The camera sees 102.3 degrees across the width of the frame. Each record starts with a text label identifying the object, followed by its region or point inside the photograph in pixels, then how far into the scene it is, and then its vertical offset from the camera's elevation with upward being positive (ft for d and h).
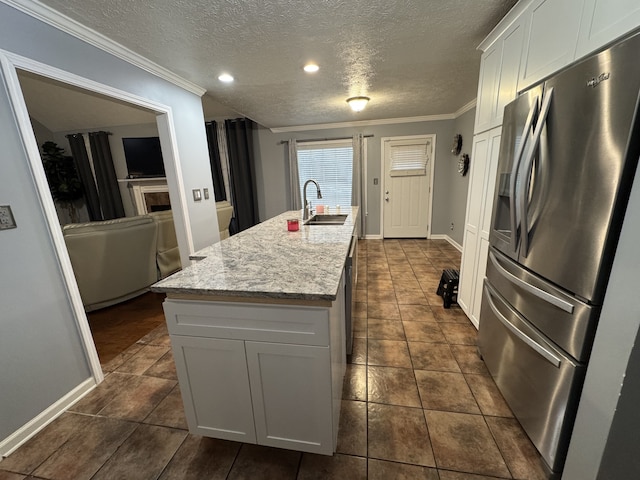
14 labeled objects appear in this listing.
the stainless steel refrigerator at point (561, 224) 2.80 -0.69
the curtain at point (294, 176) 16.94 +0.31
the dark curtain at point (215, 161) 16.39 +1.46
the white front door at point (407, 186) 16.19 -0.59
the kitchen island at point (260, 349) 3.35 -2.25
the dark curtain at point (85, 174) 17.28 +1.01
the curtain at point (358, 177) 16.34 +0.08
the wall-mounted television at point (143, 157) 16.75 +1.91
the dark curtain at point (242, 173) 16.43 +0.61
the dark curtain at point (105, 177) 17.25 +0.75
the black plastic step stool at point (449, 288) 8.43 -3.65
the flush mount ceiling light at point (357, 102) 10.83 +3.14
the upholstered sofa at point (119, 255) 7.72 -2.22
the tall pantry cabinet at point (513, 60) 3.39 +1.80
